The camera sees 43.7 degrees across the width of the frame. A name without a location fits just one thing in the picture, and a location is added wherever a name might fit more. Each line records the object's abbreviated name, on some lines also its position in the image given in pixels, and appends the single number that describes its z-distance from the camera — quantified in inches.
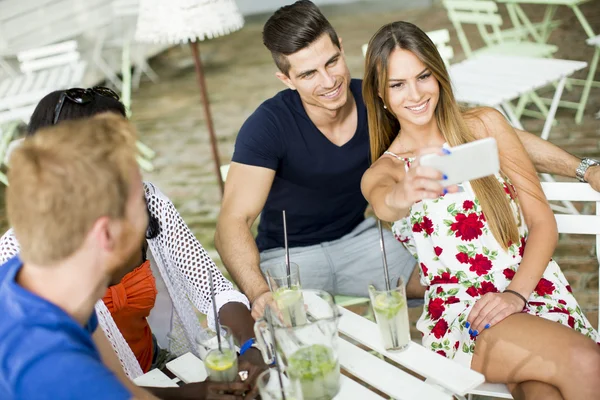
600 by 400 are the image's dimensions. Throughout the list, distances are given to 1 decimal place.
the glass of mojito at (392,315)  69.0
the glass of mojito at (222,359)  65.7
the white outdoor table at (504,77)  156.2
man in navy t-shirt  103.9
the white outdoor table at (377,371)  65.9
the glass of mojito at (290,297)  74.5
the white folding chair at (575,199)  93.7
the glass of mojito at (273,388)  59.2
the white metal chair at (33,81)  202.8
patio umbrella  131.2
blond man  48.2
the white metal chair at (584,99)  206.8
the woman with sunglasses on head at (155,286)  81.4
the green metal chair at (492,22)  207.0
